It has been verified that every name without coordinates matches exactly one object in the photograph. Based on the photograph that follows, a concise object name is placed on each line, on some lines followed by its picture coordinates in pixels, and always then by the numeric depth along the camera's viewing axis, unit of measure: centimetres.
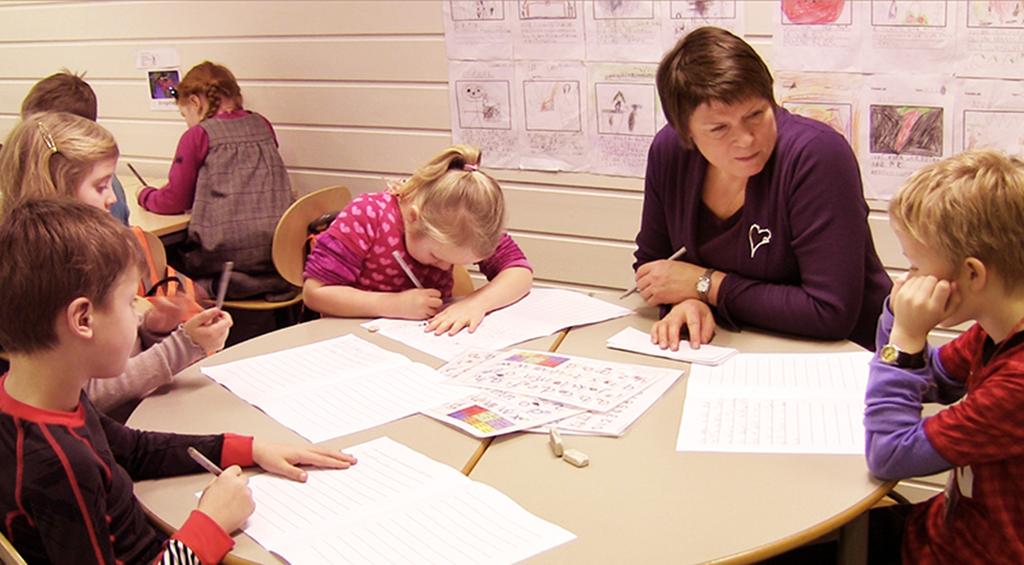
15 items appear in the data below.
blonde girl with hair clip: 173
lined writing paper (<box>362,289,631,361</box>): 194
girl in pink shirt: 206
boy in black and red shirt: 122
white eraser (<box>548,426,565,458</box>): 143
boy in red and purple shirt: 127
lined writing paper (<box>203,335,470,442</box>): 161
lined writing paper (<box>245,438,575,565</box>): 119
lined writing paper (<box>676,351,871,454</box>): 144
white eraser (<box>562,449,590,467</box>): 140
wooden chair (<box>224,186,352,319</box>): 302
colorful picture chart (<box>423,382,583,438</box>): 152
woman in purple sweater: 184
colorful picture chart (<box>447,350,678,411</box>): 163
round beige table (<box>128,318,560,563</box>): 135
